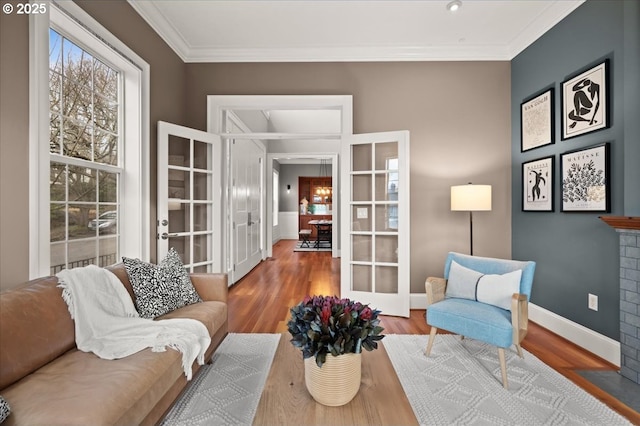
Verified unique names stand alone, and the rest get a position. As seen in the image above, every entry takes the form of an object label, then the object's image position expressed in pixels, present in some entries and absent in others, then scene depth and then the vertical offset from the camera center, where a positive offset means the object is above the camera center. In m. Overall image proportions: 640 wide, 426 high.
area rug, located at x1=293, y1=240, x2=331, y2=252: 8.17 -1.05
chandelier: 10.54 +1.38
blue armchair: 1.94 -0.68
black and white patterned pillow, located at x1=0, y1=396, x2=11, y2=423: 0.99 -0.69
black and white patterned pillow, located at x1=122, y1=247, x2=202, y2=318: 1.95 -0.54
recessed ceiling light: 2.65 +1.91
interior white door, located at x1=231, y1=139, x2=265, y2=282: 4.57 +0.12
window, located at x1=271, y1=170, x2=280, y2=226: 9.77 +0.55
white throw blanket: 1.53 -0.67
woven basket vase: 1.24 -0.73
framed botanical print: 2.29 +0.27
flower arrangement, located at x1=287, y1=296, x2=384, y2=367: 1.27 -0.53
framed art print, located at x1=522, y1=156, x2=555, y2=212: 2.83 +0.28
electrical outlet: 2.39 -0.75
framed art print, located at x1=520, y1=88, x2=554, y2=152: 2.84 +0.94
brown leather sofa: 1.08 -0.72
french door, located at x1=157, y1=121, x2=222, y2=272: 2.95 +0.17
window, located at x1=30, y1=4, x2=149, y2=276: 1.76 +0.49
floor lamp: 2.89 +0.14
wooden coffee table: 1.15 -0.82
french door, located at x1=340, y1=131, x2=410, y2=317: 3.18 -0.11
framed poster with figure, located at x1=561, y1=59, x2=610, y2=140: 2.31 +0.93
